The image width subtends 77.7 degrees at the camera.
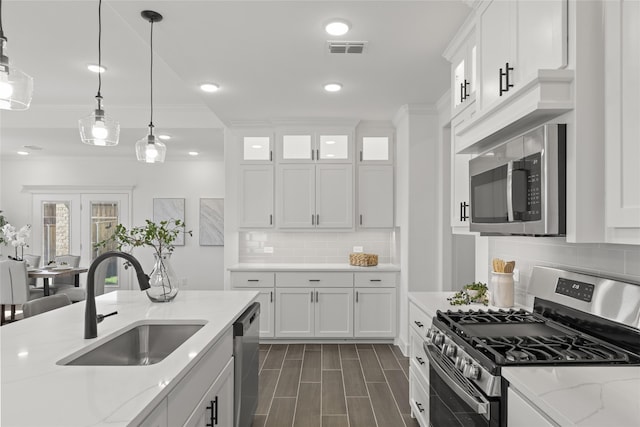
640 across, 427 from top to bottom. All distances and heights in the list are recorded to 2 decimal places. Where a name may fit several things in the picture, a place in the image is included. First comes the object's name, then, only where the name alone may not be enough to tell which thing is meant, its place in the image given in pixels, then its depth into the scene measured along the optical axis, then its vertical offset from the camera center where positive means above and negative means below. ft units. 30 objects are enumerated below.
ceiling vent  8.67 +3.78
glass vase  7.52 -1.24
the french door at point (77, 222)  23.26 -0.34
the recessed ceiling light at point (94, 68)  11.82 +4.47
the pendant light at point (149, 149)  8.98 +1.52
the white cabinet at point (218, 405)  5.07 -2.69
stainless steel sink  6.16 -1.97
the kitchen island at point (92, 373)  3.20 -1.60
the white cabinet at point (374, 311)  14.70 -3.49
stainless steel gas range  4.50 -1.63
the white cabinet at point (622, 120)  3.95 +1.01
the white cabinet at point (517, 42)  4.71 +2.41
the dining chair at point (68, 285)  17.75 -3.35
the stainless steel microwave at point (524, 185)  4.76 +0.45
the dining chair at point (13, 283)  16.05 -2.71
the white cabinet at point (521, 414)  3.64 -1.93
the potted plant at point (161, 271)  7.46 -1.05
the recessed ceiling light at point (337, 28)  7.83 +3.81
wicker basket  15.23 -1.66
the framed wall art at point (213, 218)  23.50 -0.09
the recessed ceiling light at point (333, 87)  11.37 +3.78
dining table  16.84 -2.47
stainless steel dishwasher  6.99 -2.85
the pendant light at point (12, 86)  4.56 +1.56
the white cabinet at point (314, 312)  14.66 -3.52
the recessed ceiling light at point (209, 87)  11.42 +3.77
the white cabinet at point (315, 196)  15.40 +0.80
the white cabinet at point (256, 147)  15.57 +2.76
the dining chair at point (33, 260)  20.30 -2.26
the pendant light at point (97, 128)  7.09 +1.59
